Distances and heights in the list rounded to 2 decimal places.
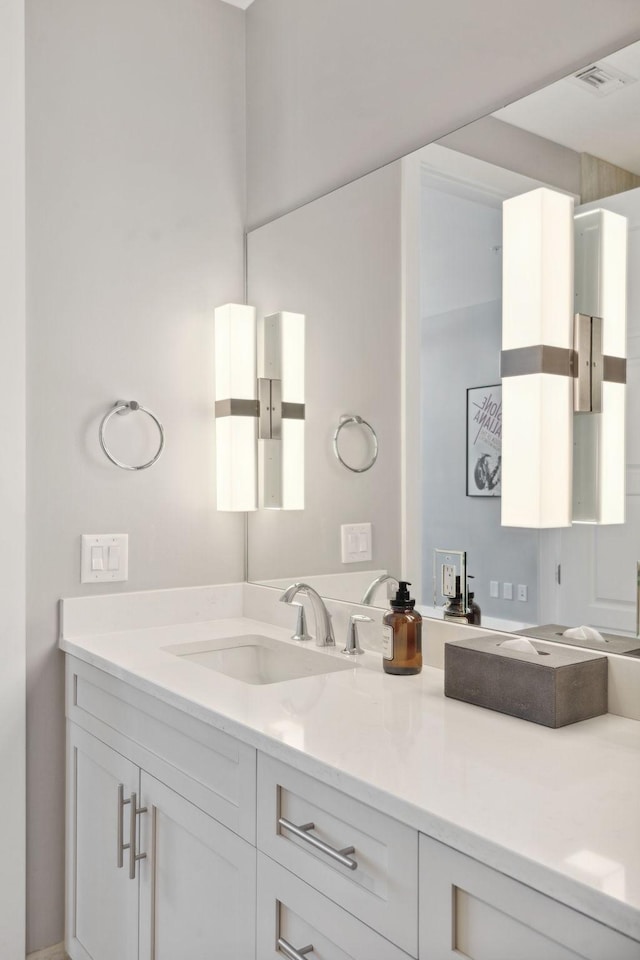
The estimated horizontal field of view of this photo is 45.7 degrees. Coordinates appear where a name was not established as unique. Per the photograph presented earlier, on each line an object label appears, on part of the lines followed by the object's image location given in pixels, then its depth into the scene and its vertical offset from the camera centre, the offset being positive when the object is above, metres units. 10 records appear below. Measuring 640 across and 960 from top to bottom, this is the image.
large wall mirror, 1.28 +0.30
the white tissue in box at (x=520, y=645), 1.29 -0.27
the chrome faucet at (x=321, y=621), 1.77 -0.31
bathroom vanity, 0.80 -0.43
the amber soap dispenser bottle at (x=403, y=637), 1.50 -0.30
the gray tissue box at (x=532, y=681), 1.17 -0.31
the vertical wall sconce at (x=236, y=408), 2.12 +0.22
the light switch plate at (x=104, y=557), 1.95 -0.18
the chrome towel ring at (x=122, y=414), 1.97 +0.19
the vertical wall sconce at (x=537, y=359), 1.34 +0.24
